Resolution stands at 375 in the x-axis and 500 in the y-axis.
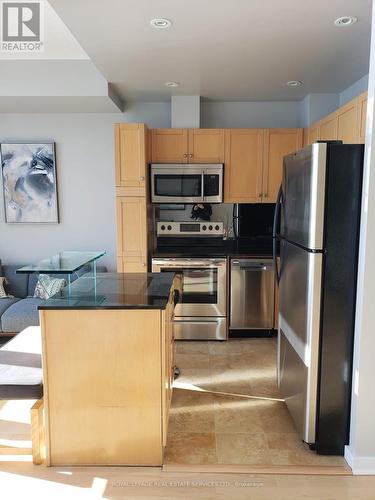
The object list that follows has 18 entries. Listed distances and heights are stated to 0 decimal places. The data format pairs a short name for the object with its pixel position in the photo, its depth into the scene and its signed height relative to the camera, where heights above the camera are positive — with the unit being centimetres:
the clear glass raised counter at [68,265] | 189 -31
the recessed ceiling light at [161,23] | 233 +121
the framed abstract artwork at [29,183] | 430 +32
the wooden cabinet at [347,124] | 265 +72
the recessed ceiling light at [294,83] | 356 +125
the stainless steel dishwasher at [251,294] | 380 -88
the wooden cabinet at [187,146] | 400 +70
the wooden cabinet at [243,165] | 400 +49
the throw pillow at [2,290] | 394 -87
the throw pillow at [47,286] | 394 -82
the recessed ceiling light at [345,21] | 232 +121
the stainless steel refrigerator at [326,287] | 196 -43
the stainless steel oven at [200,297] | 381 -91
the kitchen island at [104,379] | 194 -91
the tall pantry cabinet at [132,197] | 375 +14
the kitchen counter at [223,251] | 381 -45
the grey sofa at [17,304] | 353 -96
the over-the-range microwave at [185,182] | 396 +30
